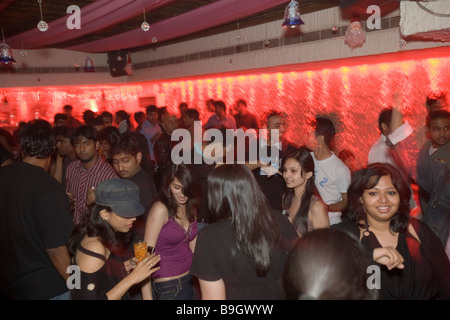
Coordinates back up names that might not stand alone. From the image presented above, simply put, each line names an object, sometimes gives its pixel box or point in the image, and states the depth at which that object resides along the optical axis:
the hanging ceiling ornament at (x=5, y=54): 4.38
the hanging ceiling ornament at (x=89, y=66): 7.23
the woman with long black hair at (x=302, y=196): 2.56
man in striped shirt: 3.14
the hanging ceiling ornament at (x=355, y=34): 4.71
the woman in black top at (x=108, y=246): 1.77
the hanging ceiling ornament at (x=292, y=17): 3.32
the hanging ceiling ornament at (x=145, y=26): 3.89
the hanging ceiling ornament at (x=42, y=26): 3.55
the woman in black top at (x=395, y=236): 1.81
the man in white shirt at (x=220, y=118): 6.45
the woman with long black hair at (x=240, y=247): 1.74
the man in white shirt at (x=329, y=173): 3.10
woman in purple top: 2.47
